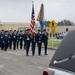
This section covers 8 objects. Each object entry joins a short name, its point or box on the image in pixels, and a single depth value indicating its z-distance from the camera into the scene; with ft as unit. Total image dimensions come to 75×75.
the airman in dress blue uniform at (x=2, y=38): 98.89
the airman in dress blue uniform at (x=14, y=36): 102.54
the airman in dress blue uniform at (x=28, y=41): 76.38
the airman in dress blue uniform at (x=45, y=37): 74.79
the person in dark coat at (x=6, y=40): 96.56
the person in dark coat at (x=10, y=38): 101.91
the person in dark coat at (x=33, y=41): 76.04
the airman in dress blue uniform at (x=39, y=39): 75.10
